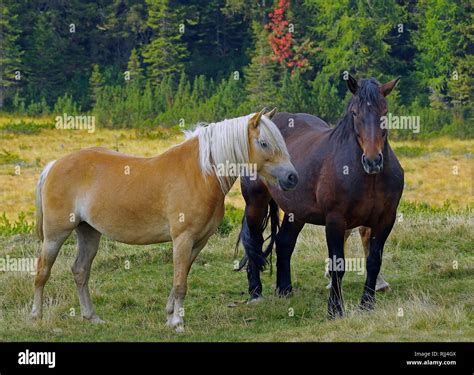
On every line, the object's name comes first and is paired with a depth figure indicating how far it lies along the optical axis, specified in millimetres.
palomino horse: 7469
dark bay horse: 7797
